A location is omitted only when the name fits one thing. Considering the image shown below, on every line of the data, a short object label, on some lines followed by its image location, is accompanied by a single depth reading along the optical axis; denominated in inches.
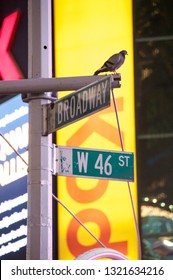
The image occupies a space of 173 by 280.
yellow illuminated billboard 1071.4
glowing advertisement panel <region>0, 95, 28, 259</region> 1118.2
